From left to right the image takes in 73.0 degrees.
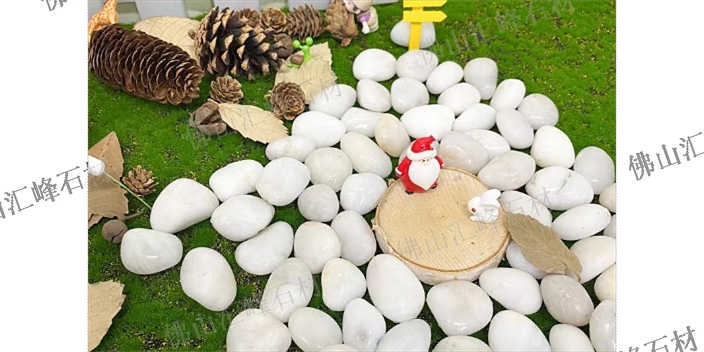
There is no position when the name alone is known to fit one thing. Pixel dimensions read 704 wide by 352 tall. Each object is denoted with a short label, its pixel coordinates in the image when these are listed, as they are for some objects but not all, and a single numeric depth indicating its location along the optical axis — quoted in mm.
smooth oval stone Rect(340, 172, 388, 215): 333
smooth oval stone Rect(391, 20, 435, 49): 442
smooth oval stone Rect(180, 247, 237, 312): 295
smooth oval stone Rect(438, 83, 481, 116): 394
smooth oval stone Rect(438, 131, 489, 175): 355
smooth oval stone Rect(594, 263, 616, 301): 296
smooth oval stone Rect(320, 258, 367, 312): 294
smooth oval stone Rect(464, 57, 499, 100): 408
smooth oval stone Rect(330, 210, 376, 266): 313
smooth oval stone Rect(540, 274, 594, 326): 288
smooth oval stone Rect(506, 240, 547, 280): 310
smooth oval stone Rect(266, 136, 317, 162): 360
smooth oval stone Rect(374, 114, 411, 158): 365
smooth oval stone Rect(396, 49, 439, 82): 417
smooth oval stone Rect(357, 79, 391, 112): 394
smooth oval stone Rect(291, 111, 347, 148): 370
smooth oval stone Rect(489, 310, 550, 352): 278
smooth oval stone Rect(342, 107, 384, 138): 379
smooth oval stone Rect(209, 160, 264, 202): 341
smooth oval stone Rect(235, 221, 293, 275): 311
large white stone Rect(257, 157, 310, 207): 333
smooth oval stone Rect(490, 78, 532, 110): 393
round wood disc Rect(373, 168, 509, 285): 306
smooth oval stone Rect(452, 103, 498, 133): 381
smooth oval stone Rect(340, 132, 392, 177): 353
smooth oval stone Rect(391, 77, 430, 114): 394
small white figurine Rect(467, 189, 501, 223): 316
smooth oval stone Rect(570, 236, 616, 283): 306
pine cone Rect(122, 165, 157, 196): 340
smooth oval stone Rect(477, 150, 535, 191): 345
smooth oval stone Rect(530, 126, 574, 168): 360
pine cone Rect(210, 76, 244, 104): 391
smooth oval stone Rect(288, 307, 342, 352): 279
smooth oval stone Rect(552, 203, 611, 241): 320
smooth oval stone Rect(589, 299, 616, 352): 274
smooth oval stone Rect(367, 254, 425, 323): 289
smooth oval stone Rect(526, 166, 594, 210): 339
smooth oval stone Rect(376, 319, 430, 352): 274
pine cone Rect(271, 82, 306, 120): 383
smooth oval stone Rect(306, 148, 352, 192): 344
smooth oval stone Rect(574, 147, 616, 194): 350
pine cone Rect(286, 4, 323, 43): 437
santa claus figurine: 313
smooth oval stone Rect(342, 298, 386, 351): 280
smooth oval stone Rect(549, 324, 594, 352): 277
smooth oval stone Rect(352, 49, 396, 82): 420
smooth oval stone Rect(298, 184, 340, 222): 327
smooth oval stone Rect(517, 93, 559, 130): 386
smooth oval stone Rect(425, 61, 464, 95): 408
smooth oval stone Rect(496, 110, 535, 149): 372
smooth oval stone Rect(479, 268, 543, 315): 297
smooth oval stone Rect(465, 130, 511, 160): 364
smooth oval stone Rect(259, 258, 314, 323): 292
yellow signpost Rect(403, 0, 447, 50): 403
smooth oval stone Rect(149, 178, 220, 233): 324
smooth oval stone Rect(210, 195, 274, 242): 320
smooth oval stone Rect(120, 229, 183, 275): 304
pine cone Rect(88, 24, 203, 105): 379
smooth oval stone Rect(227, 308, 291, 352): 276
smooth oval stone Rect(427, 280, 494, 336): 286
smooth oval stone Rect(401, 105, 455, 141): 376
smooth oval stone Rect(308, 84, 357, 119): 388
